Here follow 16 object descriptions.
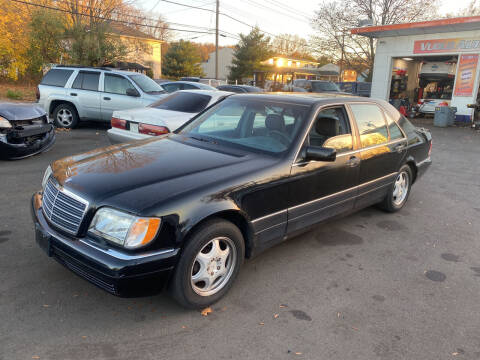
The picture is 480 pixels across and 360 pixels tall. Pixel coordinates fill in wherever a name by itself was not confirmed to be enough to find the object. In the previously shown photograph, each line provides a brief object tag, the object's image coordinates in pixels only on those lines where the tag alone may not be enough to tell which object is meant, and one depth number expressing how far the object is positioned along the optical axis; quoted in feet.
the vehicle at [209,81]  72.48
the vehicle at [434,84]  63.98
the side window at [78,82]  33.83
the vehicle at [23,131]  21.57
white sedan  21.17
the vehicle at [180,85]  47.76
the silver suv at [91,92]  33.09
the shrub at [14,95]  67.92
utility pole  103.19
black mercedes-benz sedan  8.17
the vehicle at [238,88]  50.42
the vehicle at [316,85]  74.08
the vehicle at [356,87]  91.50
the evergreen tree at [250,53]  164.35
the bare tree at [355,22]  92.89
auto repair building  52.80
